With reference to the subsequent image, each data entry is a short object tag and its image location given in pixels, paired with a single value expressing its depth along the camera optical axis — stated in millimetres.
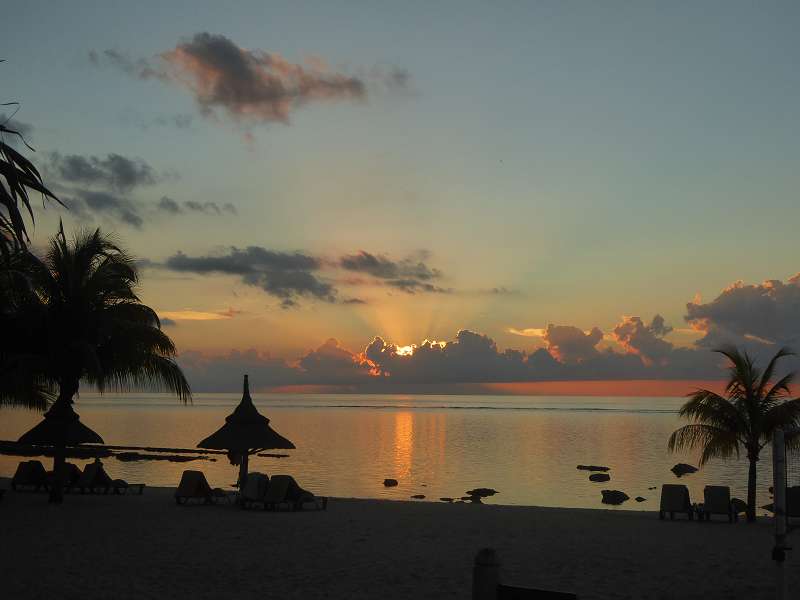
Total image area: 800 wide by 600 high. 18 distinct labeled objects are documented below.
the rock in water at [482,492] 36875
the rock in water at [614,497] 35438
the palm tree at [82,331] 19438
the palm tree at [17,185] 8109
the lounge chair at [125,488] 24188
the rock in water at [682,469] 51094
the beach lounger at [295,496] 20344
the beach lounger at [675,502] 20016
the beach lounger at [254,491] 20234
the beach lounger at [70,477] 23795
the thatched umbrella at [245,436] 20922
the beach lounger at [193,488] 20969
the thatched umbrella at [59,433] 20281
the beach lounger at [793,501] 18250
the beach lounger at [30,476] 23353
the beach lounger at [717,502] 19812
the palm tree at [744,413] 19844
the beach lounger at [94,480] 23531
